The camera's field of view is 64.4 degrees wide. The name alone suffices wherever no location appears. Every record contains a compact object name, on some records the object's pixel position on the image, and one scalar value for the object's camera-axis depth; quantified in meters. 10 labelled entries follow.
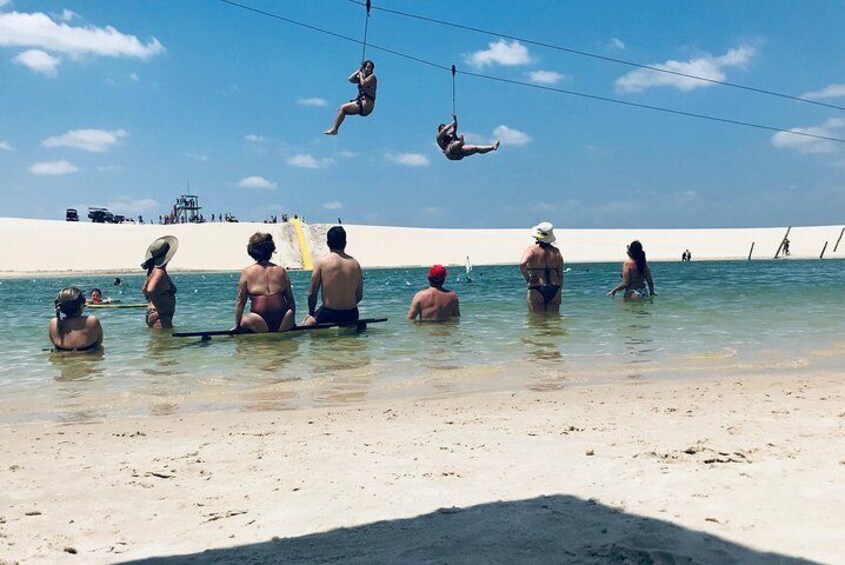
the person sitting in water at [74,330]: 9.03
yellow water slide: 61.94
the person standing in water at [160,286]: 11.10
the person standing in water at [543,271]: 12.06
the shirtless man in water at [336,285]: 10.17
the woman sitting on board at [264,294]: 9.88
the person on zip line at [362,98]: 8.72
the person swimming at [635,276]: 15.52
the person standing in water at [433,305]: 12.27
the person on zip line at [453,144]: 9.91
